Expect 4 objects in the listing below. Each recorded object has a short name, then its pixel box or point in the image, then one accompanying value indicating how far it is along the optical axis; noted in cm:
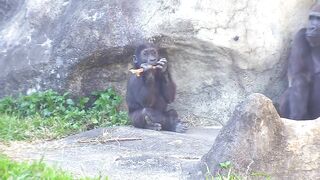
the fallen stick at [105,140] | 1296
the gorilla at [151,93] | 1479
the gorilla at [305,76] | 1421
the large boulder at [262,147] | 898
